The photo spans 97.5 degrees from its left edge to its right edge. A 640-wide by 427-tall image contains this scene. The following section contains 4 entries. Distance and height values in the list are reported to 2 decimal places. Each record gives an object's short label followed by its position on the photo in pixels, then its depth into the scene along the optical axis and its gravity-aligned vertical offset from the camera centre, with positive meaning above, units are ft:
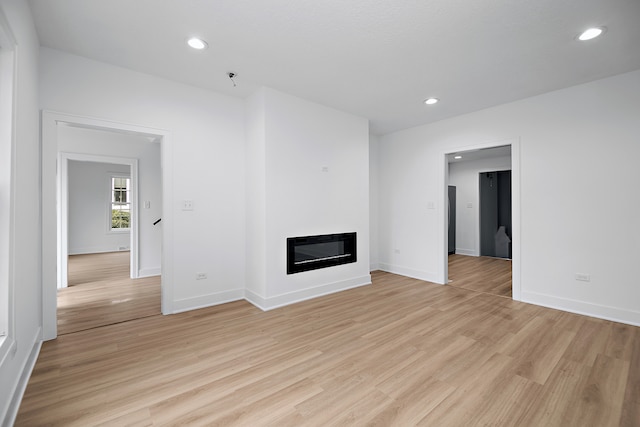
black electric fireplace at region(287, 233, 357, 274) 11.93 -1.71
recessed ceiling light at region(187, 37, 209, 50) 8.01 +5.01
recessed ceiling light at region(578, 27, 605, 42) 7.38 +4.82
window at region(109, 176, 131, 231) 27.48 +1.14
